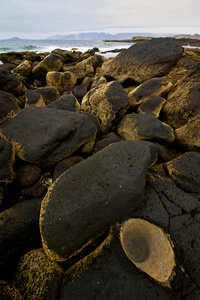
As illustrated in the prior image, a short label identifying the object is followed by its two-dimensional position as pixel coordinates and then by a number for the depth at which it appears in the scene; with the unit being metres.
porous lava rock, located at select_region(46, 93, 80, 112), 2.93
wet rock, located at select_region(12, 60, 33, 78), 6.00
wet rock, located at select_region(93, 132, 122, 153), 2.46
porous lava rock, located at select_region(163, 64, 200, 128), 2.78
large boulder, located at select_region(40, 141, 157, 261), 1.31
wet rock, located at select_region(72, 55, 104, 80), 6.19
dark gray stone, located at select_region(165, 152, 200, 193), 1.74
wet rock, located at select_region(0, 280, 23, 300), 1.07
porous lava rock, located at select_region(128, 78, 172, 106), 3.39
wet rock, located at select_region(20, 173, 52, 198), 1.85
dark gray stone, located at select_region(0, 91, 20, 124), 2.38
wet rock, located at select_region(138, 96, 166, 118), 3.09
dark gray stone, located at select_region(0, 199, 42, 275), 1.36
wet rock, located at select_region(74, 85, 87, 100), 4.53
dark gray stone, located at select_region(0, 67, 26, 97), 3.24
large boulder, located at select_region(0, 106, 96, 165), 1.96
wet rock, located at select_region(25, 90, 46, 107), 3.09
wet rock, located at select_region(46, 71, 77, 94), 4.69
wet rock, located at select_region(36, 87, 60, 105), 3.66
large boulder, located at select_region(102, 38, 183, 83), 4.14
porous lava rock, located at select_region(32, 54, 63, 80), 6.00
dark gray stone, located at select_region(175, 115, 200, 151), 2.35
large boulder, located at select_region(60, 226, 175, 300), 1.18
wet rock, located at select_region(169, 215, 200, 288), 1.30
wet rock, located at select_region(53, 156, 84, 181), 2.02
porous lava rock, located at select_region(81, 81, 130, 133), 2.82
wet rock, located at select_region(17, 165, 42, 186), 1.93
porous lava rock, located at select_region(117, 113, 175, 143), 2.49
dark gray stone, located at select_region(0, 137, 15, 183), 1.75
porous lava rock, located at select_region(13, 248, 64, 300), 1.19
